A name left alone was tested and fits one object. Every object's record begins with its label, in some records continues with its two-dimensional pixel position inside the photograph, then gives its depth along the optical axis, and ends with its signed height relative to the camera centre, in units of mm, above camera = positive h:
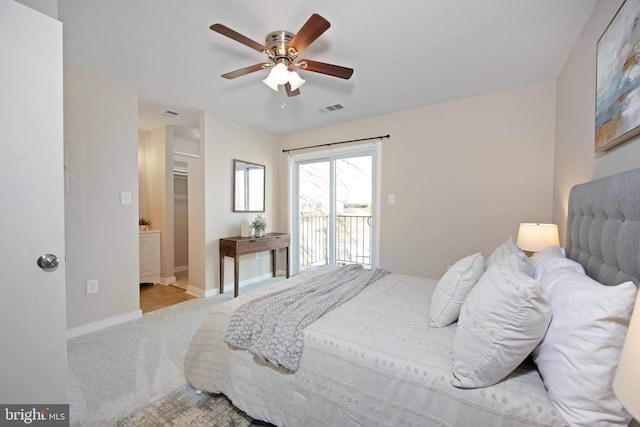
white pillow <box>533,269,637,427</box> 748 -442
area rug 1436 -1185
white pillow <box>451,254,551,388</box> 891 -438
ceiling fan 1744 +1094
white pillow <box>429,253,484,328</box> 1358 -450
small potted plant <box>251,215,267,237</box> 3912 -288
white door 1107 -10
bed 803 -616
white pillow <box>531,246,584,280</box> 1319 -289
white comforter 923 -707
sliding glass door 3873 -15
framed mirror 3898 +319
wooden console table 3422 -554
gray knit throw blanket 1266 -605
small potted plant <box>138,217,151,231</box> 4094 -287
